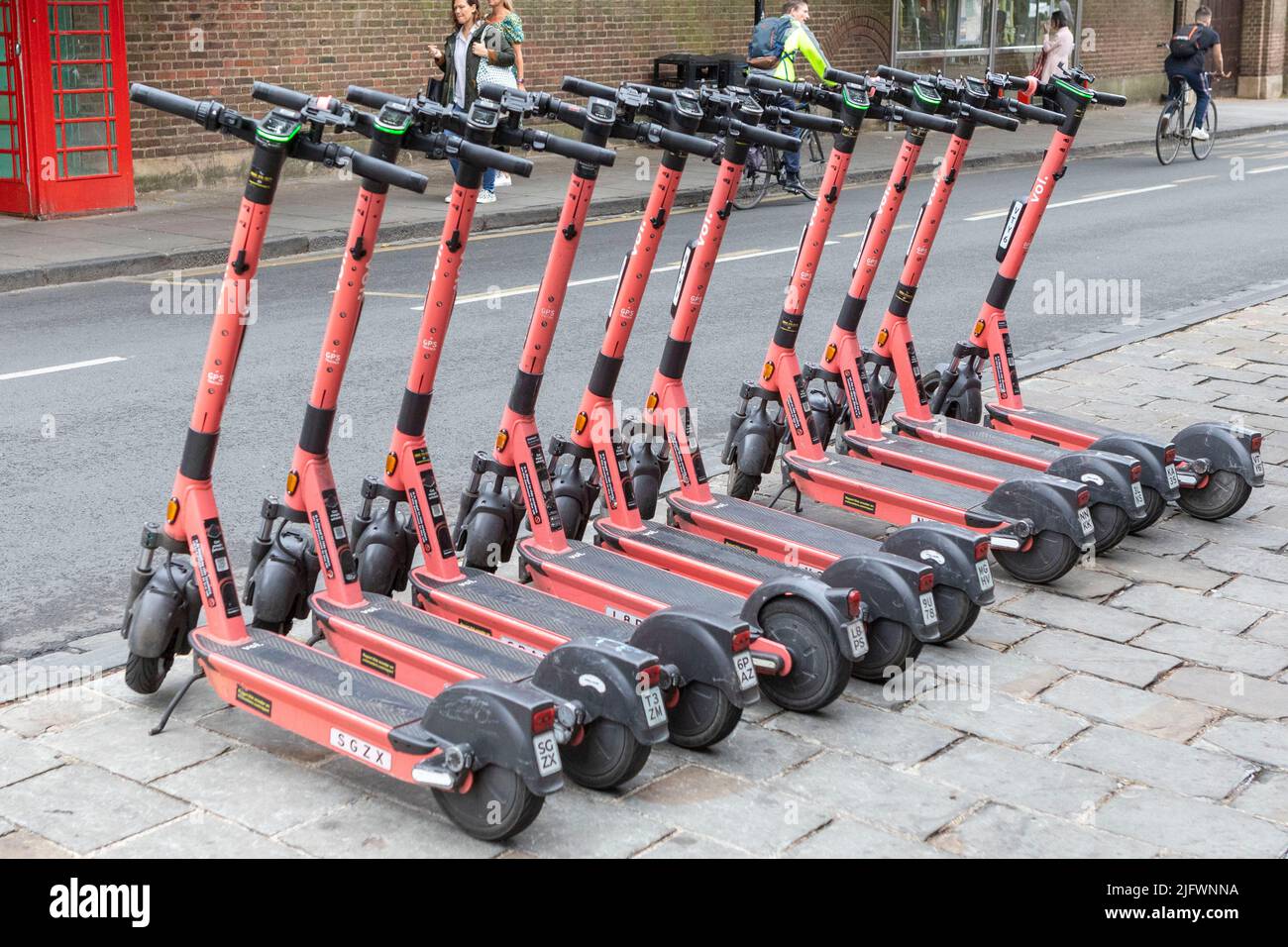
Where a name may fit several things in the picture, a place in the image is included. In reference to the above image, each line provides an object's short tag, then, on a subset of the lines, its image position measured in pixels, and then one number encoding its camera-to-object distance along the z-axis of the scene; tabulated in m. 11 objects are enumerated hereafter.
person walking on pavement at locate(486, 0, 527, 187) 15.74
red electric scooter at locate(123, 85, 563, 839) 3.82
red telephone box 14.24
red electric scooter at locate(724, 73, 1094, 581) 5.80
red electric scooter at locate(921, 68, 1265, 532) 6.35
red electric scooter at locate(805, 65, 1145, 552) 6.55
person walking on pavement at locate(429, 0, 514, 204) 15.62
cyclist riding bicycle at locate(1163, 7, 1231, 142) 22.39
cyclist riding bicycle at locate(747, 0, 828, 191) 16.84
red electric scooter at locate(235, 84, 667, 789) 4.08
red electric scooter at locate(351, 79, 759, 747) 4.93
